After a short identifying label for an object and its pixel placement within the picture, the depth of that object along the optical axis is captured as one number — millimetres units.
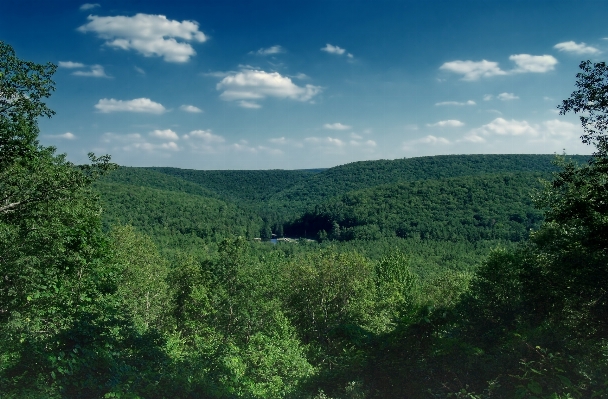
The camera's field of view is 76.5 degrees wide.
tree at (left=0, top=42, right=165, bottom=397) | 8672
